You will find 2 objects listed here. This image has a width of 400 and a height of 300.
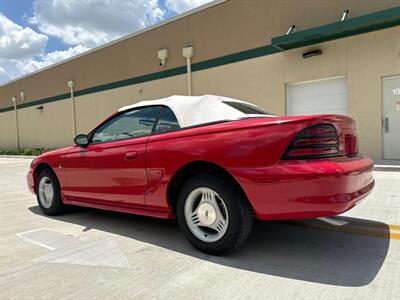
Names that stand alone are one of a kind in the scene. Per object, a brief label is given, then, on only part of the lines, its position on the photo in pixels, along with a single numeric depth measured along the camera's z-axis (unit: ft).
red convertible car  9.59
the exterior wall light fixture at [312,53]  37.78
